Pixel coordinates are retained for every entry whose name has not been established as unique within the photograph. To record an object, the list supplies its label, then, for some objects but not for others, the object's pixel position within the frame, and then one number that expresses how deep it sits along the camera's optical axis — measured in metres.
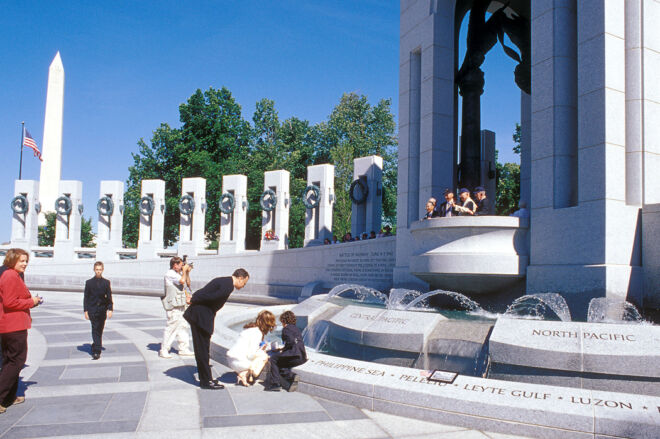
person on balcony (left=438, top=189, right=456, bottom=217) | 12.92
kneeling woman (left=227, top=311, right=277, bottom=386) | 6.99
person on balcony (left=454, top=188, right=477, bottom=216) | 12.59
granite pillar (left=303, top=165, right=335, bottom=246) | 27.42
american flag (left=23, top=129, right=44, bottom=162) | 38.78
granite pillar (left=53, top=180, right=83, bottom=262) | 33.41
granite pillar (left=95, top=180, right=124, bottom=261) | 32.66
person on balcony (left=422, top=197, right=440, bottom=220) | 12.94
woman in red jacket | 5.92
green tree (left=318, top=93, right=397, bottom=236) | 52.88
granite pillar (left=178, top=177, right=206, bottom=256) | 30.94
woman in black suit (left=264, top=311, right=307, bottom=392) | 6.73
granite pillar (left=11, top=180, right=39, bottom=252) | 34.78
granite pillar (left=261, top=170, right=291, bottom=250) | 29.08
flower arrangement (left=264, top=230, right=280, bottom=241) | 28.02
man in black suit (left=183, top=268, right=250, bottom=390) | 6.87
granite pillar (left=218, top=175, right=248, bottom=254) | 29.83
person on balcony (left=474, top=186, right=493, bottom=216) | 12.59
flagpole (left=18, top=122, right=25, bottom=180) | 41.46
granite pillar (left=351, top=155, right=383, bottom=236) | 25.12
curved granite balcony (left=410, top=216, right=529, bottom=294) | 11.72
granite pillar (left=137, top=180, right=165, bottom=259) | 32.16
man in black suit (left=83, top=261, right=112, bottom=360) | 9.20
